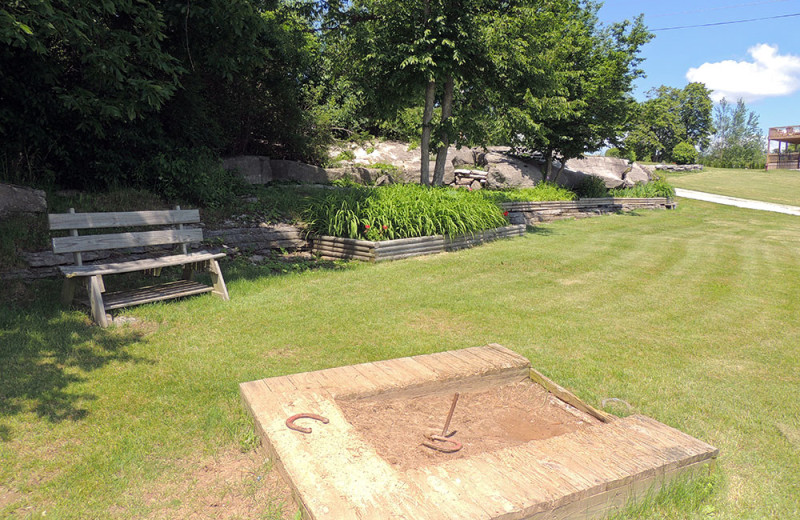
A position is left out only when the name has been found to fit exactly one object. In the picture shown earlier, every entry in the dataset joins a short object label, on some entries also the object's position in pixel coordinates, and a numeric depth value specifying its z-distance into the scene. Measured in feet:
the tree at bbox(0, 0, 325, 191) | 20.15
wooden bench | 16.12
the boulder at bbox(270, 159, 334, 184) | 41.04
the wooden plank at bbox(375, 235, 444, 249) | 26.99
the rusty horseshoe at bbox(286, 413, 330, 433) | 8.97
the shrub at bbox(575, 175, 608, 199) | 60.29
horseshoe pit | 7.18
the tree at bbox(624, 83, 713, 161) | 142.10
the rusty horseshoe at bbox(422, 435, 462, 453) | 9.43
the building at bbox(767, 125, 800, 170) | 134.89
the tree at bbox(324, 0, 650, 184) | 34.86
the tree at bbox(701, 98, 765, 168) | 198.85
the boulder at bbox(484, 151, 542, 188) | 55.52
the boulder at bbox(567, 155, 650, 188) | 66.59
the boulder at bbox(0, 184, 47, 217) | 20.70
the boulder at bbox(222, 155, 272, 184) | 37.15
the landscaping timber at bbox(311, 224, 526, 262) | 26.89
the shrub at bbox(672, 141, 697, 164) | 135.13
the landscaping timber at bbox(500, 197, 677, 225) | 45.00
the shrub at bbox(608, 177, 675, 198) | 62.90
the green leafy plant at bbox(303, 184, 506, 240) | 28.55
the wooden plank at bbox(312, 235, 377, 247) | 26.78
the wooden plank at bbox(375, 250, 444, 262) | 26.92
